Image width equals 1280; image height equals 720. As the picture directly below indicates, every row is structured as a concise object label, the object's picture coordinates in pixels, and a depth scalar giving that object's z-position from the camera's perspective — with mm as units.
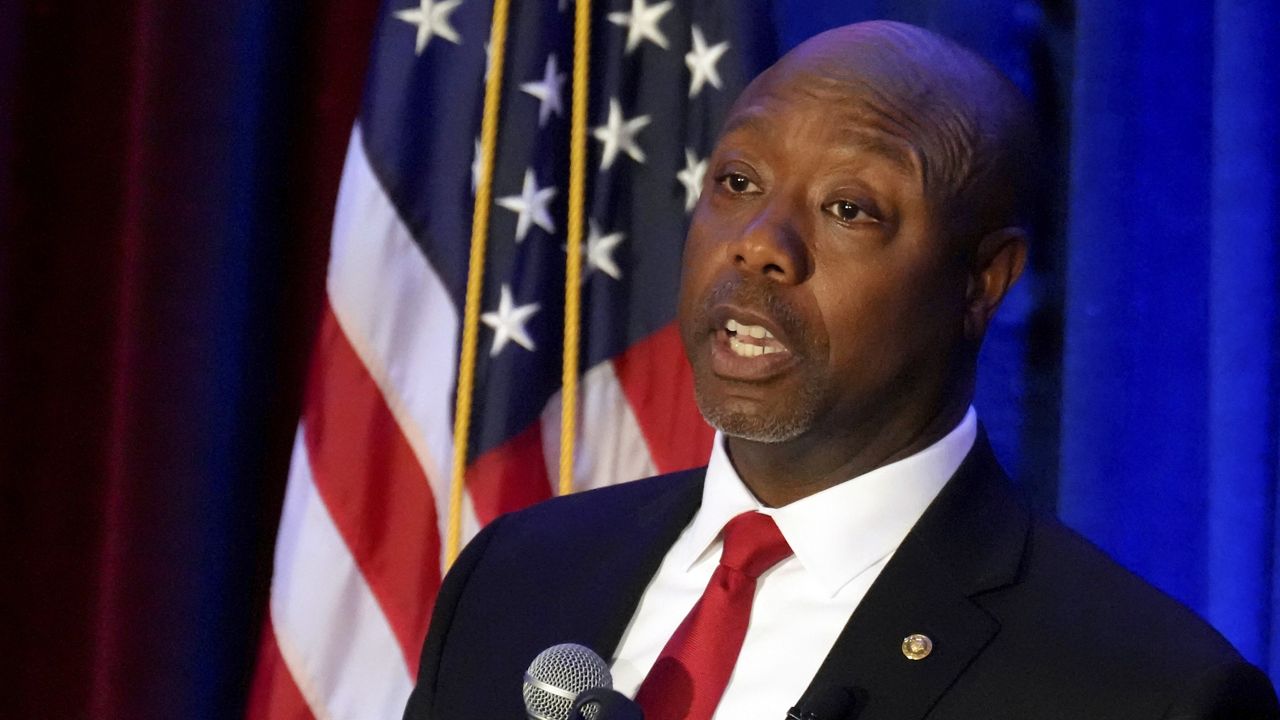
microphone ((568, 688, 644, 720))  4788
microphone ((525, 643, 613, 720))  4801
